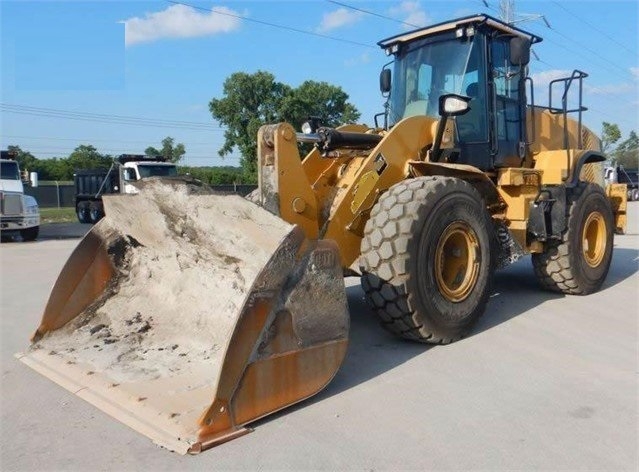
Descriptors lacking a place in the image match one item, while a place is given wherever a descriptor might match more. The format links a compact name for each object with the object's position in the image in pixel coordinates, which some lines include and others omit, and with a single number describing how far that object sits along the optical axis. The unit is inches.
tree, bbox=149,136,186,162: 2431.1
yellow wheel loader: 131.3
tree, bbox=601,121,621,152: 2170.3
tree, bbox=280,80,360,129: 1519.4
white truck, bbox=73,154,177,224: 808.3
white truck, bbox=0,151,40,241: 577.9
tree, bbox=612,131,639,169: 2300.2
